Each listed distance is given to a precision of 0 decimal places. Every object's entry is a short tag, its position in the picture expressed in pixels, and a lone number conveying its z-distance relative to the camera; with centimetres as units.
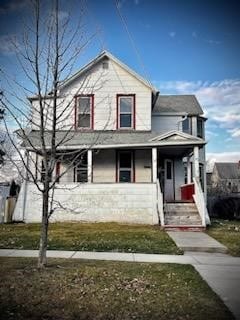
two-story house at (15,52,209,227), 1071
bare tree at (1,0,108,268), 472
